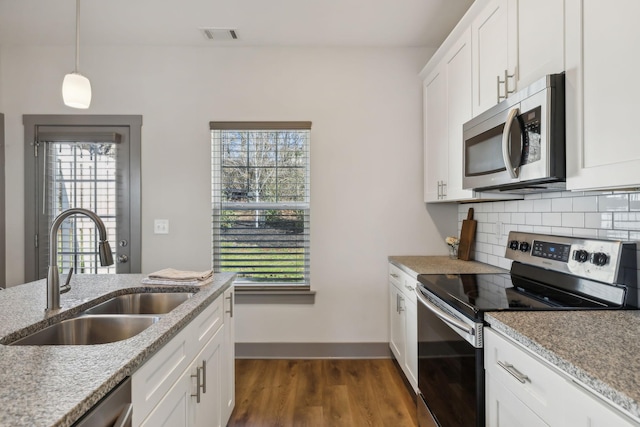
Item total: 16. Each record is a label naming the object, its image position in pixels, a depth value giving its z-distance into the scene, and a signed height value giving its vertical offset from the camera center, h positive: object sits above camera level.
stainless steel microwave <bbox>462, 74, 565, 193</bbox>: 1.29 +0.31
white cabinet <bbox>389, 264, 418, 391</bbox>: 2.14 -0.79
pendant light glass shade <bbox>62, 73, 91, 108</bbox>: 1.77 +0.65
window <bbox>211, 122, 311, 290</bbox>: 2.91 +0.07
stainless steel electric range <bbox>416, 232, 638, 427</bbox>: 1.28 -0.38
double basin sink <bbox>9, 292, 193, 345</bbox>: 1.23 -0.46
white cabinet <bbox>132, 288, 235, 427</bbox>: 1.00 -0.63
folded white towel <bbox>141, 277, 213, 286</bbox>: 1.78 -0.38
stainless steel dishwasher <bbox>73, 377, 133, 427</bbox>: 0.73 -0.46
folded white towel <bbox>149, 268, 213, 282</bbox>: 1.80 -0.35
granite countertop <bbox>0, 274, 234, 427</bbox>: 0.67 -0.39
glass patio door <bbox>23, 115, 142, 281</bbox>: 2.90 +0.25
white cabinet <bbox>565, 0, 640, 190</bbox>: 1.03 +0.39
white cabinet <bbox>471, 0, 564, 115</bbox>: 1.35 +0.77
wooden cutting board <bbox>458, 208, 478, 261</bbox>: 2.63 -0.19
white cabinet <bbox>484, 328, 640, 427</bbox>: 0.79 -0.51
